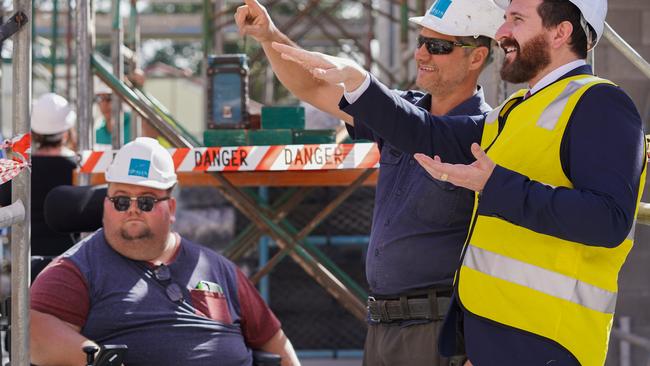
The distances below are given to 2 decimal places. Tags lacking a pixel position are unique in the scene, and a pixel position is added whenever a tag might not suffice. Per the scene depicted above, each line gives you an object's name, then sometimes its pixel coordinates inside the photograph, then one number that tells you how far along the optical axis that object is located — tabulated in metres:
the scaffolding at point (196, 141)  6.63
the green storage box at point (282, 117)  11.06
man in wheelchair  8.34
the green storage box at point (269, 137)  10.95
